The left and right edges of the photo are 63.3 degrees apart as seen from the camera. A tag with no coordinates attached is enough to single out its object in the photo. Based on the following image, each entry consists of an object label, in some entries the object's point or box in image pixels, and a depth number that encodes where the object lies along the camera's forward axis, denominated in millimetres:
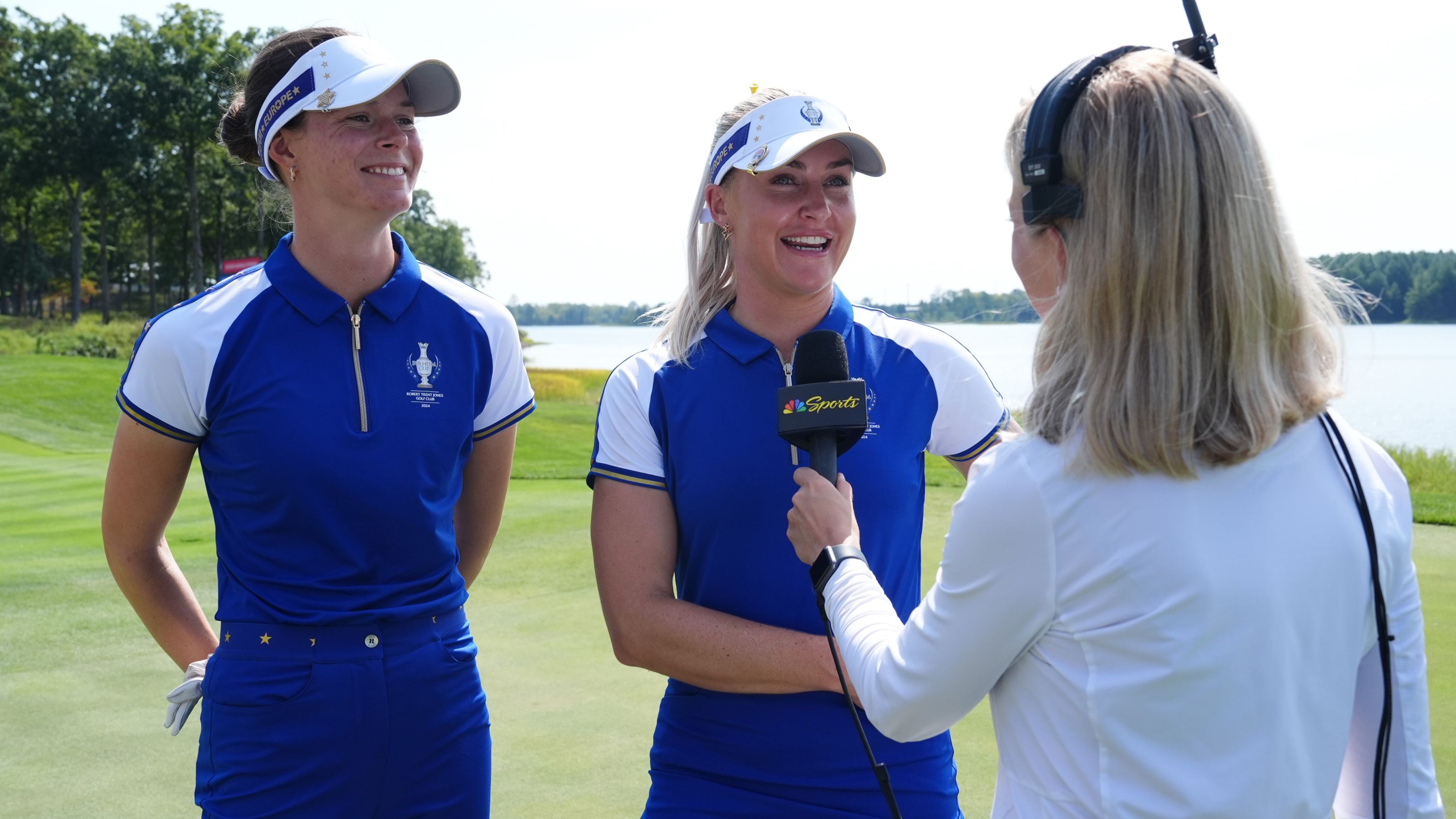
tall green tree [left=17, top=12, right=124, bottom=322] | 43781
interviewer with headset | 1293
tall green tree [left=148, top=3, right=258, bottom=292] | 43969
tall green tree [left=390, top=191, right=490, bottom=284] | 72938
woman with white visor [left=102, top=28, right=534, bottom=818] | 2250
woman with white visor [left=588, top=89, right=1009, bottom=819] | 2166
